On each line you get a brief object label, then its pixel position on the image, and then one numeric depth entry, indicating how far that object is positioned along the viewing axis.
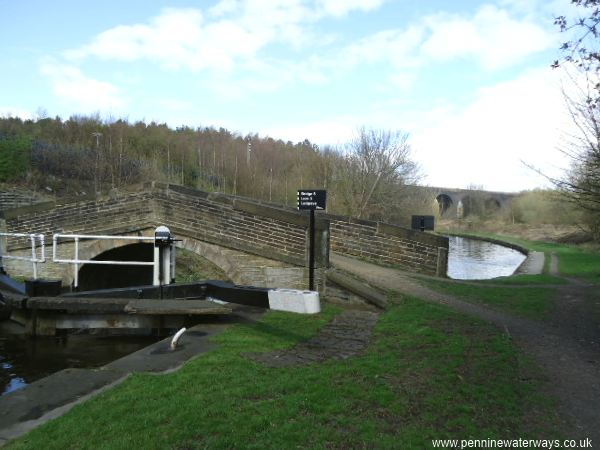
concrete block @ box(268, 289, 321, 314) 6.12
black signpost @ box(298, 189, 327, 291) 8.47
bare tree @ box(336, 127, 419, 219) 29.77
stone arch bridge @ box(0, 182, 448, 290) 9.87
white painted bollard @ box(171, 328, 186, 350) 5.77
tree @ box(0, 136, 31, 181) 26.47
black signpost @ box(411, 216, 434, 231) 17.02
